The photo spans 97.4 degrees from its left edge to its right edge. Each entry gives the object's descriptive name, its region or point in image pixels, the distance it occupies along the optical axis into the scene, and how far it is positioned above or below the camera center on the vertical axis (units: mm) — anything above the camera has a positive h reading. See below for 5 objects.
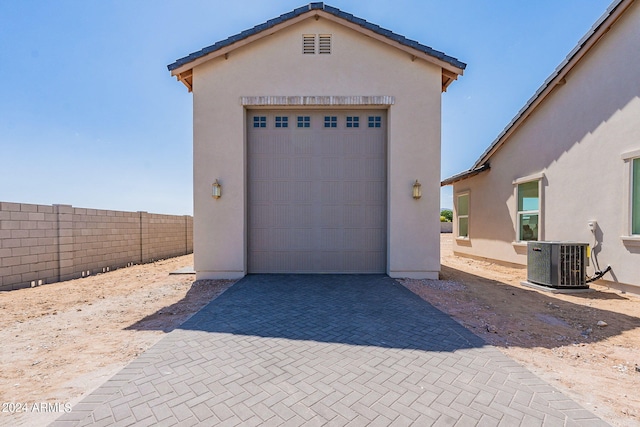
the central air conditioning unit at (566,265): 6891 -1266
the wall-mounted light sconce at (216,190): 7613 +619
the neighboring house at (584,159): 6508 +1581
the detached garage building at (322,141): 7703 +2014
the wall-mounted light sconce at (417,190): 7590 +630
